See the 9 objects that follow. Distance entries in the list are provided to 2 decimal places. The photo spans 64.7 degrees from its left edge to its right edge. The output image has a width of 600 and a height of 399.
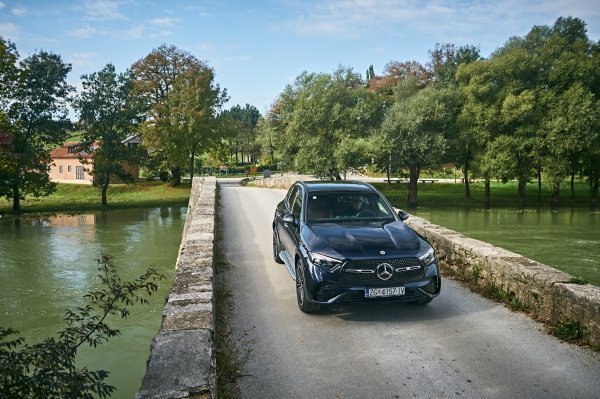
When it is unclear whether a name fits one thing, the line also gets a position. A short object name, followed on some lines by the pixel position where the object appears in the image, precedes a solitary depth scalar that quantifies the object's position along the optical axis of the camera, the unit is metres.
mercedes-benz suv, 6.04
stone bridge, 3.84
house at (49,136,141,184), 61.81
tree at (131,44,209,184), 48.88
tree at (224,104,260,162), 92.44
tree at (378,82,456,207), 33.97
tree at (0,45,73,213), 38.22
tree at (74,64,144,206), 45.00
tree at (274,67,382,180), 36.38
